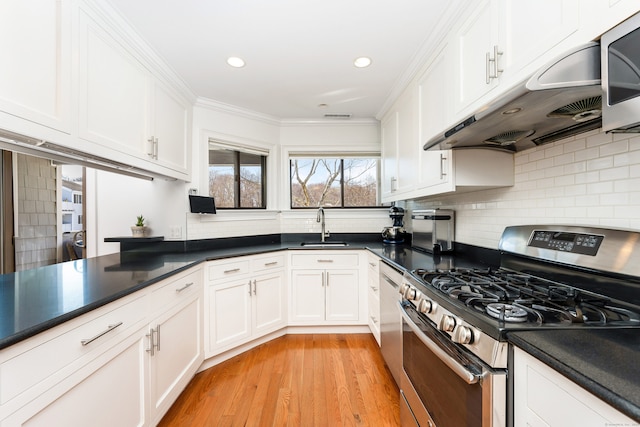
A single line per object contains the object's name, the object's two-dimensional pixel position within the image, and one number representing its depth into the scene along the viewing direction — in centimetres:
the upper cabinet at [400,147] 234
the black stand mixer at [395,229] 314
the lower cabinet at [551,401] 57
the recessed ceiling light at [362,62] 213
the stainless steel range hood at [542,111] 85
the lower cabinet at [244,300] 231
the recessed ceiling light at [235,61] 212
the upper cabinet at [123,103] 146
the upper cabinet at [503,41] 99
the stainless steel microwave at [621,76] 73
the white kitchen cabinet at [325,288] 287
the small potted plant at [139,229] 259
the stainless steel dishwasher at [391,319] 187
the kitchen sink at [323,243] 325
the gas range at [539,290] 86
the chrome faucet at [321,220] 337
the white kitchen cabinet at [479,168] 172
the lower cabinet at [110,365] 84
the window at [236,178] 303
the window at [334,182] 355
